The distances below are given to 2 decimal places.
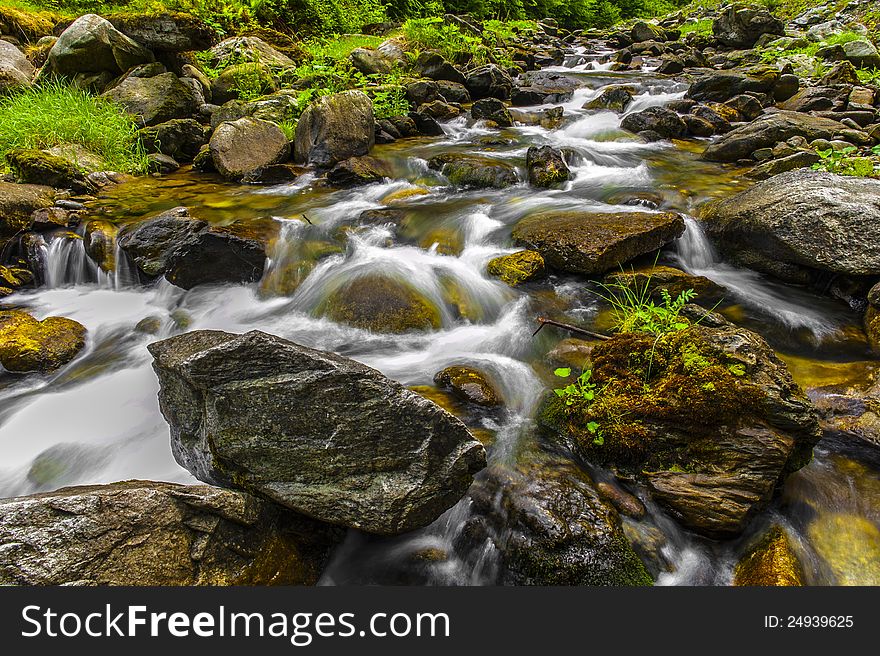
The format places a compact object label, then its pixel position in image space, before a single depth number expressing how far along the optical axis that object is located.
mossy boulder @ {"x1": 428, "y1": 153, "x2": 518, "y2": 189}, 7.45
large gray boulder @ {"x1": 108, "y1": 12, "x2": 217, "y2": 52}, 8.84
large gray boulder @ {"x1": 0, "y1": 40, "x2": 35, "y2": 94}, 8.56
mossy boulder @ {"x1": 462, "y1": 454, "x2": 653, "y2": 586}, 2.47
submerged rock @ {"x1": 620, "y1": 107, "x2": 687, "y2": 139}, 9.38
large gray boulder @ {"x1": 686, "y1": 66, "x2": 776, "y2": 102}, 11.02
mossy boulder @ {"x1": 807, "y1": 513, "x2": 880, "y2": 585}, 2.47
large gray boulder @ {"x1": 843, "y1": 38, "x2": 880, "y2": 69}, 12.36
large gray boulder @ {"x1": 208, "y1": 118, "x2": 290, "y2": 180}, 7.66
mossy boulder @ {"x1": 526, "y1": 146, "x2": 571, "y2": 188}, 7.35
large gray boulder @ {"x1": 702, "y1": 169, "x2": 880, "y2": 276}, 4.22
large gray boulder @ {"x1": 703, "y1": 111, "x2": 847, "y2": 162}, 7.79
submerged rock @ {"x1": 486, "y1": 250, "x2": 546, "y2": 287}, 5.11
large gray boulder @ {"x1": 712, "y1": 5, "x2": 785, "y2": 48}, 17.61
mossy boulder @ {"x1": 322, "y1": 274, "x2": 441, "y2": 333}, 4.62
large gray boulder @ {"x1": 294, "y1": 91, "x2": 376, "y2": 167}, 7.96
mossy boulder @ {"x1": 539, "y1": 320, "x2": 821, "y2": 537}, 2.65
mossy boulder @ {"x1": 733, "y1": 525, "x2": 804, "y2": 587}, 2.40
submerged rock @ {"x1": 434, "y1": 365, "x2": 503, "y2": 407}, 3.68
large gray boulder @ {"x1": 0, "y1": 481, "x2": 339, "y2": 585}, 1.96
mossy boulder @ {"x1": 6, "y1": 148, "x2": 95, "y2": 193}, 6.46
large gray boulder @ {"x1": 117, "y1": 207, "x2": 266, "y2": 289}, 5.19
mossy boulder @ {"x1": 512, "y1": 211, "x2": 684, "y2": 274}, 4.79
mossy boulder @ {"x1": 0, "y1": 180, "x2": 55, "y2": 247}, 5.58
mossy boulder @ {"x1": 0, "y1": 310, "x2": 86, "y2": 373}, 4.21
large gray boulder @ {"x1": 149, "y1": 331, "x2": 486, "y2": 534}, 2.50
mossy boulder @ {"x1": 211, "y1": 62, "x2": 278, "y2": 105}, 9.70
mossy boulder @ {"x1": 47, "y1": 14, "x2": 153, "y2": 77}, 8.53
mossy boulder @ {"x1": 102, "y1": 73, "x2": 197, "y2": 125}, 8.41
